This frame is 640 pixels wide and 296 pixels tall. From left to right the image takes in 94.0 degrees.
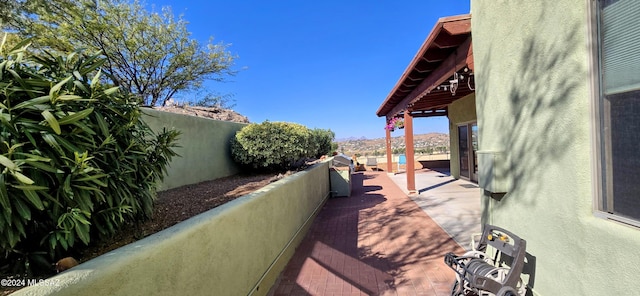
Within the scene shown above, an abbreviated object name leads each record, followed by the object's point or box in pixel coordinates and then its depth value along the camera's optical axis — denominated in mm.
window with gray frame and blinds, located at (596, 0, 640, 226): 1797
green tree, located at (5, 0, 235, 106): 8250
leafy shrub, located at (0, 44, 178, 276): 1557
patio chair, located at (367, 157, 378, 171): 19688
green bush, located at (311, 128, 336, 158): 16212
